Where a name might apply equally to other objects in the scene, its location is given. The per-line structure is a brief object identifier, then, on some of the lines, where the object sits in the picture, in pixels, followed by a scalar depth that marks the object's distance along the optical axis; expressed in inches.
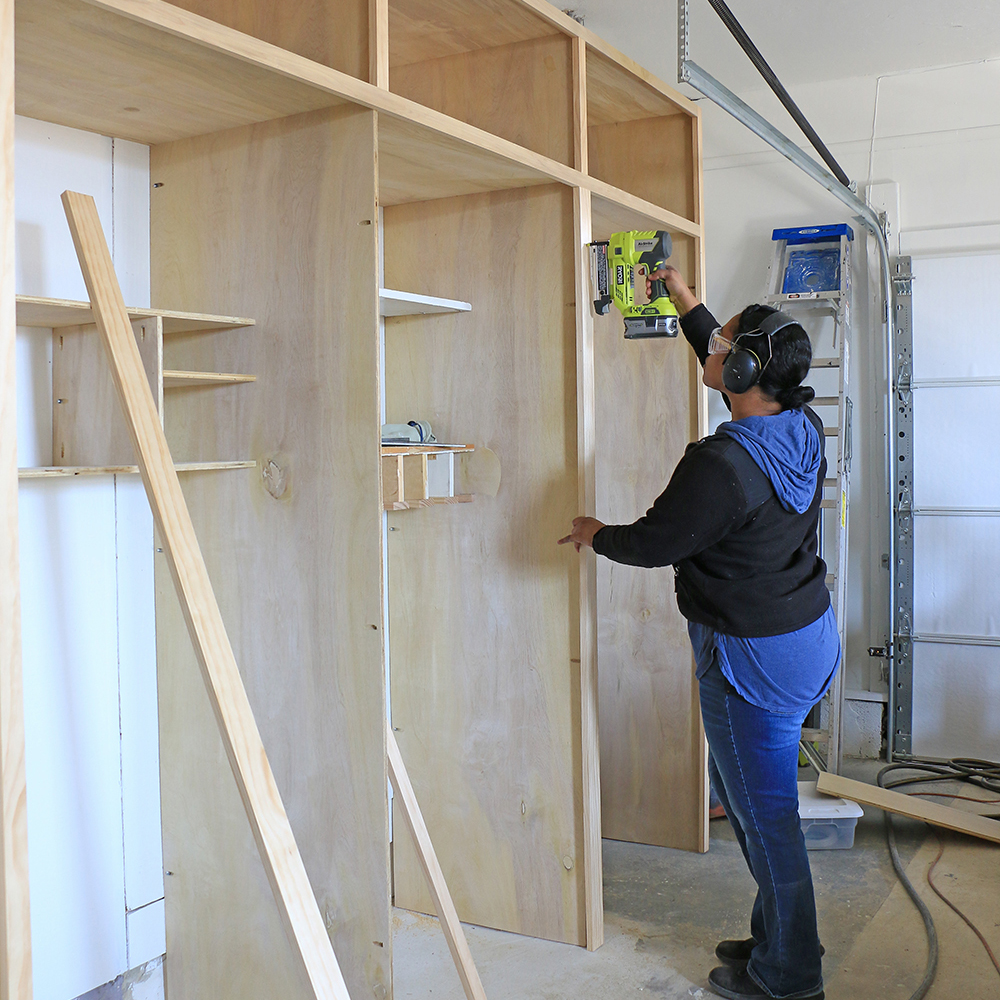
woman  86.6
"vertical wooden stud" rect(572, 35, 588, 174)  97.2
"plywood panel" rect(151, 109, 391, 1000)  76.0
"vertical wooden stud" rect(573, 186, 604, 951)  100.6
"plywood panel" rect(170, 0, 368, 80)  72.6
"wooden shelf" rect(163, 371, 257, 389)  71.9
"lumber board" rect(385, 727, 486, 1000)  86.7
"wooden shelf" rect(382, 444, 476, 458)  90.1
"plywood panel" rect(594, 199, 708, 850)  128.9
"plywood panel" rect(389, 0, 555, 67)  88.8
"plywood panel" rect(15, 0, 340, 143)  58.9
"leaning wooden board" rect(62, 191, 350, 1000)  58.7
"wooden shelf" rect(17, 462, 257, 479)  65.4
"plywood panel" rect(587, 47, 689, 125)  106.9
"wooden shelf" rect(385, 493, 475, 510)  89.1
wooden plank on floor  129.0
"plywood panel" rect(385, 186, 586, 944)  103.1
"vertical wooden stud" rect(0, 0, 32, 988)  51.3
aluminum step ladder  157.5
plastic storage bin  128.3
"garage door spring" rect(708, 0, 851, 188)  104.1
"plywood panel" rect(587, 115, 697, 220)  125.8
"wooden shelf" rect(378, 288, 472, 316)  90.2
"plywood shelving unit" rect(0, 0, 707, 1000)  74.9
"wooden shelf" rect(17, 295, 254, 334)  64.1
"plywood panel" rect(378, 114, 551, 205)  82.7
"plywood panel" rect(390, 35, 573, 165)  98.2
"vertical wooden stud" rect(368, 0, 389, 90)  71.9
